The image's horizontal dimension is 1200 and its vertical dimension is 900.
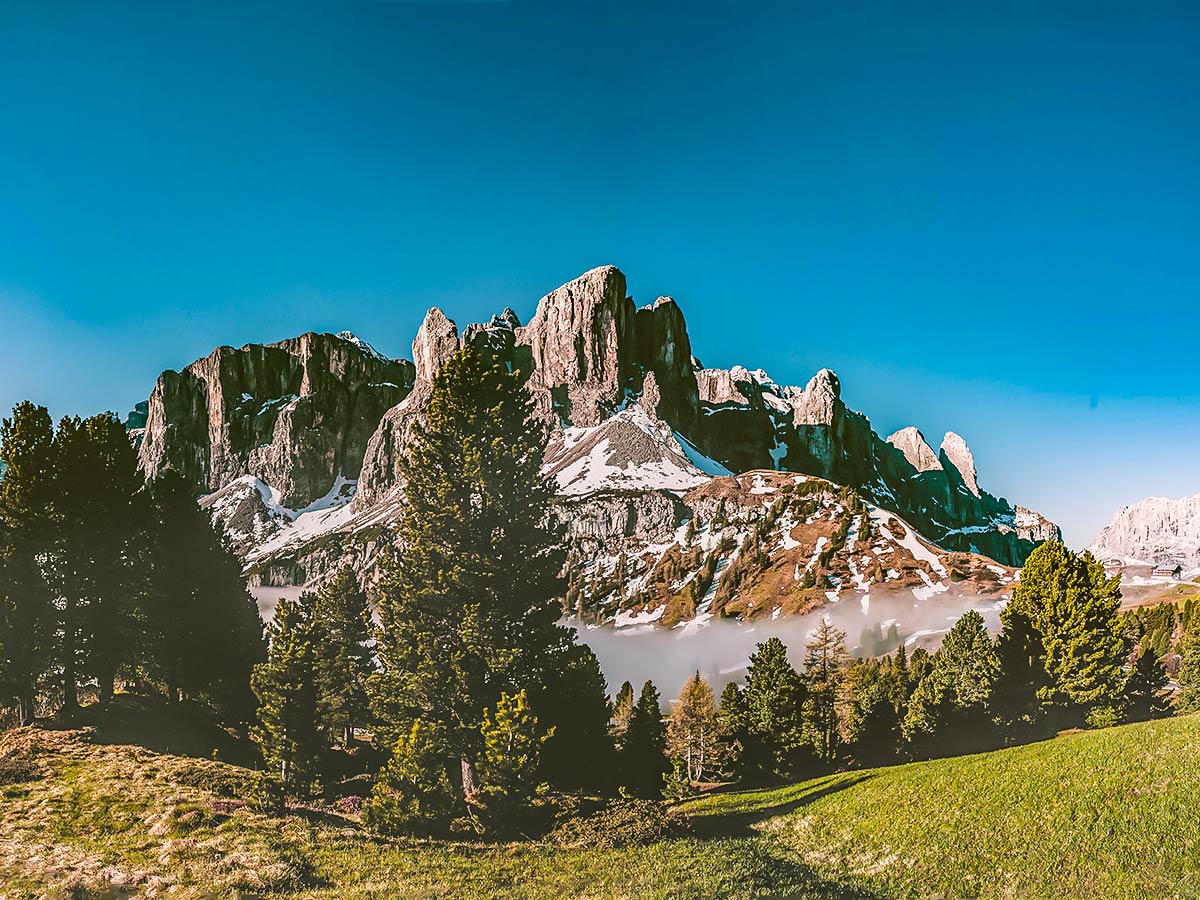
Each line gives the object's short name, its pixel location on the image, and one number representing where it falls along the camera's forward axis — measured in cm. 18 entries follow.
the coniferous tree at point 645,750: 4369
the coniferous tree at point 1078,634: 4519
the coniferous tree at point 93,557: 3288
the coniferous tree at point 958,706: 4919
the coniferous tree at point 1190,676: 5038
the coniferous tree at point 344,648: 4628
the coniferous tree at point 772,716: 5534
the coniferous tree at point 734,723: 5991
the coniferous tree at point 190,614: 3666
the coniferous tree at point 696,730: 6738
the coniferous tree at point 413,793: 2242
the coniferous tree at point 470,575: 2469
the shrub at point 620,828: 2212
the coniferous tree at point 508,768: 2216
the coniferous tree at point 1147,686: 5103
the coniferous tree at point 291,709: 2634
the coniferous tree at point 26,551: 3047
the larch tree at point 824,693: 5681
